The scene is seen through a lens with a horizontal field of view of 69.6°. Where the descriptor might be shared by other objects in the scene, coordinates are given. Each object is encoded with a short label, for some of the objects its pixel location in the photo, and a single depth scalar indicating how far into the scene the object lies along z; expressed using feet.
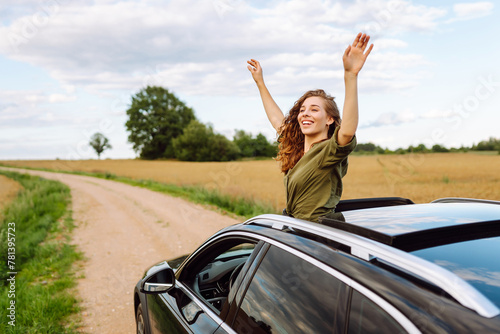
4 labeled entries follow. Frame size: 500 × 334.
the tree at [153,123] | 219.00
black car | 3.37
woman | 6.24
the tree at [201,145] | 206.49
